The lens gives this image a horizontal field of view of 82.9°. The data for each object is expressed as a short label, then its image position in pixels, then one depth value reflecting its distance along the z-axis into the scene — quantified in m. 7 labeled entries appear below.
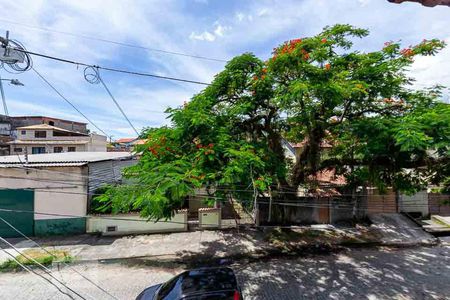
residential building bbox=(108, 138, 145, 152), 41.01
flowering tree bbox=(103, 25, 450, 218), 6.32
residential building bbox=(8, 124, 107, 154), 29.95
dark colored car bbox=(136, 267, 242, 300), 4.54
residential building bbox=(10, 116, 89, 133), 41.12
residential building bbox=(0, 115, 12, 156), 31.69
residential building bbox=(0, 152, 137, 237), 10.89
